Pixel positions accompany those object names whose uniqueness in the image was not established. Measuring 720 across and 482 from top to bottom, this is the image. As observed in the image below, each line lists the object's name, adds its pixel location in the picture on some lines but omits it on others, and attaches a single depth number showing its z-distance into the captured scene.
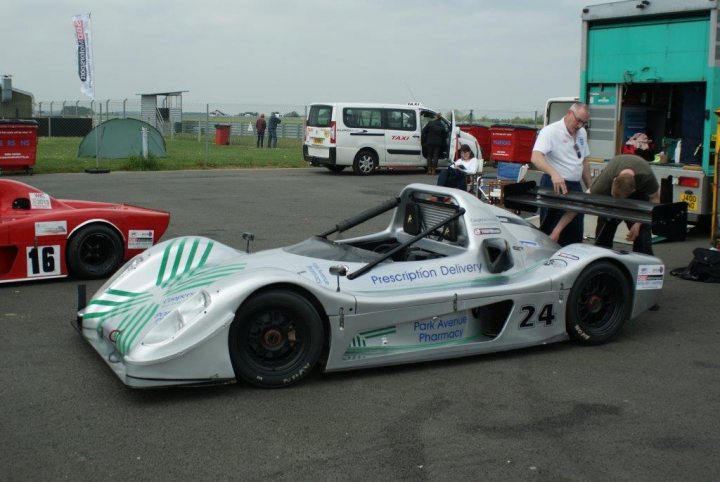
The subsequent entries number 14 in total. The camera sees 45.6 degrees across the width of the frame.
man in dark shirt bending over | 7.65
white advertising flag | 22.62
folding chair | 15.33
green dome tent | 25.73
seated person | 13.52
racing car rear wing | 6.38
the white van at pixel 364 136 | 22.83
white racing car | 5.07
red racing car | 8.11
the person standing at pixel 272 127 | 35.16
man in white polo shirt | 7.90
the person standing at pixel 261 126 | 35.28
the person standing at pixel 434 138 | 22.83
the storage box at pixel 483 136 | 26.77
